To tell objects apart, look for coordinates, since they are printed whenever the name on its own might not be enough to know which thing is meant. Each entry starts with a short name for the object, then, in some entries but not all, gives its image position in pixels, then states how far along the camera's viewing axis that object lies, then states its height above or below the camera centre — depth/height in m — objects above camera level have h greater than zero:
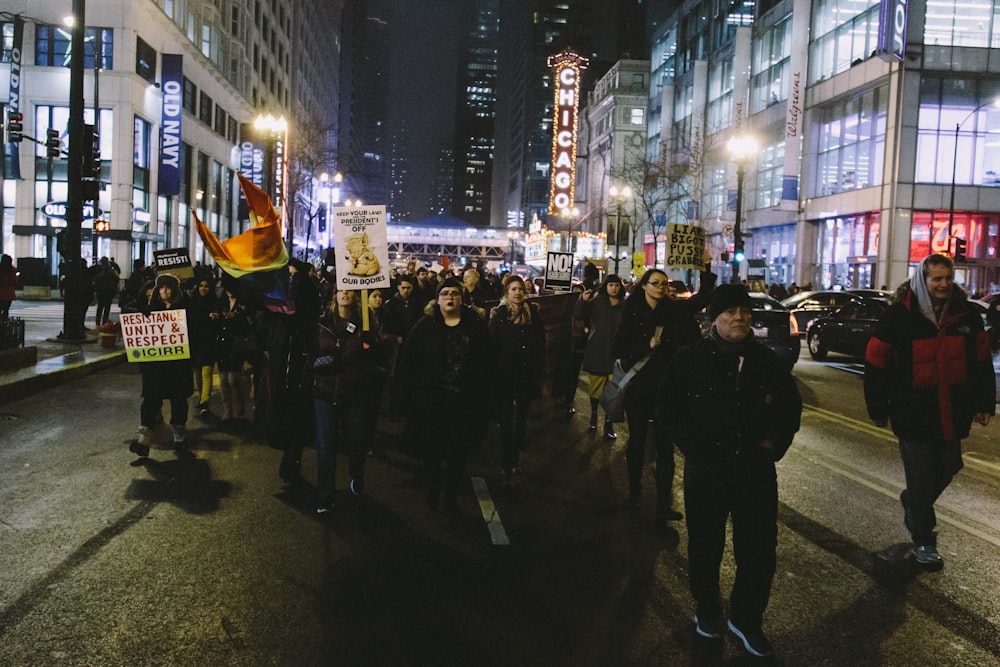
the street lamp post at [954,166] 34.62 +4.91
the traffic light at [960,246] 27.92 +1.26
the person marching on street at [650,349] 6.44 -0.64
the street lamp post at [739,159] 28.23 +3.91
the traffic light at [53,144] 27.05 +3.19
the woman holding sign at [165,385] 8.19 -1.30
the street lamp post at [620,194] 65.43 +5.99
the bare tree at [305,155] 56.39 +6.83
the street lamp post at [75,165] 17.59 +1.69
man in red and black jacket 5.33 -0.60
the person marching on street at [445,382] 6.40 -0.89
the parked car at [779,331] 16.00 -1.00
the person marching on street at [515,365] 7.61 -0.88
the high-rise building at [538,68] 148.75 +38.02
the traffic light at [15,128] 26.52 +3.62
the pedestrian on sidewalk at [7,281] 19.88 -0.86
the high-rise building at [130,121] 38.59 +6.22
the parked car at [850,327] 19.22 -1.07
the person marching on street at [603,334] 10.15 -0.77
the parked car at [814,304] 24.62 -0.75
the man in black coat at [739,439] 4.11 -0.79
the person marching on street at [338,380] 6.49 -0.92
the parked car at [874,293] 22.44 -0.33
